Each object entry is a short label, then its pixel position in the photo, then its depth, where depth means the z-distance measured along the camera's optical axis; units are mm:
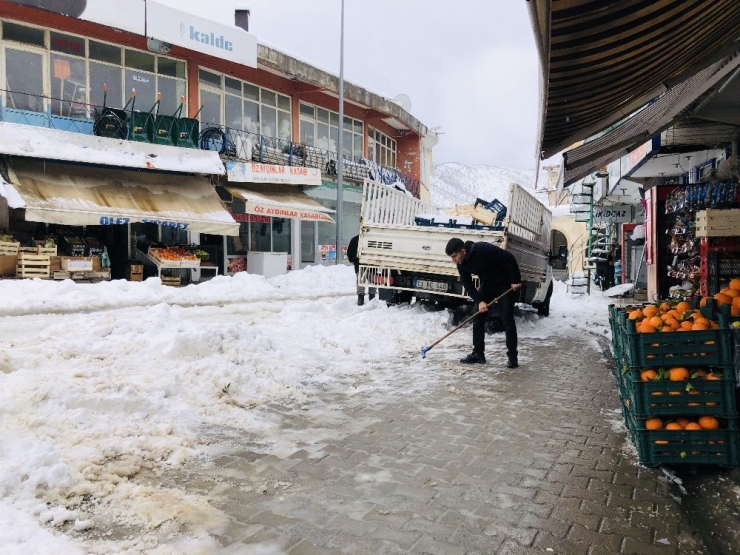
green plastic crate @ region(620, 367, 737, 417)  3715
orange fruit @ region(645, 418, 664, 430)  3822
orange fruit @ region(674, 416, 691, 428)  3798
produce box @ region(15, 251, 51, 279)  15117
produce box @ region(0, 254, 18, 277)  14953
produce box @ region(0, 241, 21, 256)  15031
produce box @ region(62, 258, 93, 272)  15961
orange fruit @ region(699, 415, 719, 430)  3725
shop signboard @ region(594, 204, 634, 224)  22125
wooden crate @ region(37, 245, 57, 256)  15508
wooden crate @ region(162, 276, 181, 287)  18094
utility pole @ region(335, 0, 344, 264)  21844
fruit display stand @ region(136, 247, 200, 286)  17984
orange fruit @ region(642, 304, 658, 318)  4320
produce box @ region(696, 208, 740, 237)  7344
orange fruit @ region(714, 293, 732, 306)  4616
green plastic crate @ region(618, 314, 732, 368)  3742
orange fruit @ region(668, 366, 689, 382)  3786
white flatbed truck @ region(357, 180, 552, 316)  10086
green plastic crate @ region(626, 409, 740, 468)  3711
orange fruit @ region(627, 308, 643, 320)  4320
